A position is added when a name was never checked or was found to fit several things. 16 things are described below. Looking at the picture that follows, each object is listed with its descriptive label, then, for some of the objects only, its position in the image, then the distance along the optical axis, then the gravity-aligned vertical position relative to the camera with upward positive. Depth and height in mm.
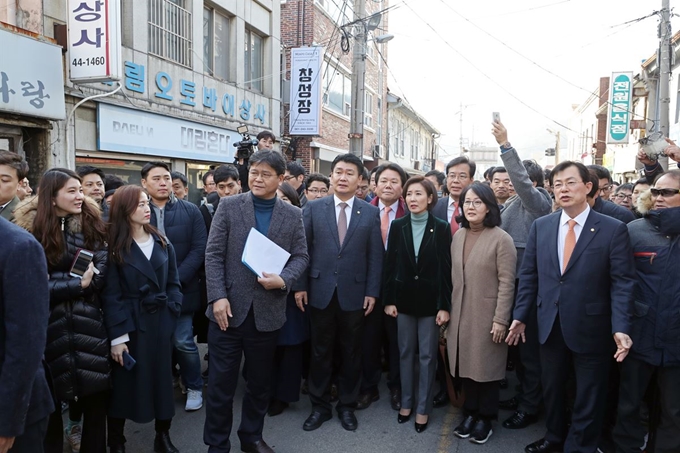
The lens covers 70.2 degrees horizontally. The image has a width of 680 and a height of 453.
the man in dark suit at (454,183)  5152 +142
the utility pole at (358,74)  10133 +2530
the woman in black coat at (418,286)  3918 -741
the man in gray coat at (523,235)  4020 -348
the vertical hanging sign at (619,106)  18094 +3466
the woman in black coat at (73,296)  2912 -639
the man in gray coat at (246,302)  3268 -738
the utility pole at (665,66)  11672 +3236
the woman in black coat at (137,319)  3217 -858
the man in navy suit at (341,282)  4000 -728
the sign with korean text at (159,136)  7895 +1080
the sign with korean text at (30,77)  6027 +1491
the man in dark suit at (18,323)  1811 -505
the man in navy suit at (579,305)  3234 -725
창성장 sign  12414 +2713
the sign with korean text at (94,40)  6805 +2156
